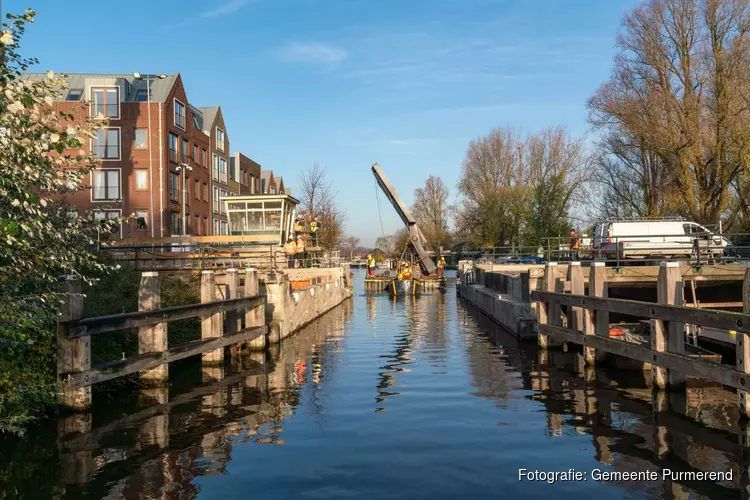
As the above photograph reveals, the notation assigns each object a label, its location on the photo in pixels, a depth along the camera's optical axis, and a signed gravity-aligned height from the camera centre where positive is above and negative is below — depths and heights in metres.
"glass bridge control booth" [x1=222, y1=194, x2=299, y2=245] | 32.19 +2.28
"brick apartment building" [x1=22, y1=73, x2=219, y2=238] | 41.28 +6.81
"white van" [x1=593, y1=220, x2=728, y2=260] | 22.11 +0.44
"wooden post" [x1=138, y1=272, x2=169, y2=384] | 10.83 -1.26
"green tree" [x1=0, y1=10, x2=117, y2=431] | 6.23 +0.32
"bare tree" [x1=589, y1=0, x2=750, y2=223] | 28.38 +7.32
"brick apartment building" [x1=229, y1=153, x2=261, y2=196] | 59.67 +8.61
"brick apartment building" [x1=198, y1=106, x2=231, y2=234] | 52.75 +8.73
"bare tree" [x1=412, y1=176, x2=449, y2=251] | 76.50 +6.07
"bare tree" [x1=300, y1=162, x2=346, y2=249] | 50.84 +3.63
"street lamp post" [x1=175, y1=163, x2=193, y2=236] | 33.34 +5.14
